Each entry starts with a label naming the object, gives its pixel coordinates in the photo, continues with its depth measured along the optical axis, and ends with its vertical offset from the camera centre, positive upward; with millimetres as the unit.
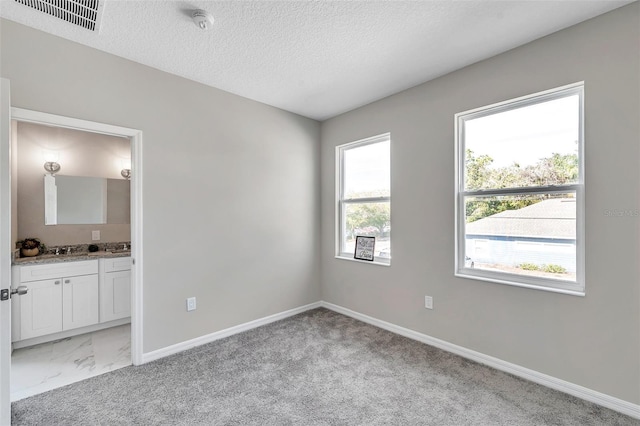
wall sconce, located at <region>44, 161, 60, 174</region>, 3286 +520
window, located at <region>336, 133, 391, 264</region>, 3424 +220
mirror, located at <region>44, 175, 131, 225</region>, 3334 +146
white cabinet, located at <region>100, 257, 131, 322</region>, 3227 -865
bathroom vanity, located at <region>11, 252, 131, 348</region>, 2777 -881
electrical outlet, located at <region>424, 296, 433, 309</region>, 2877 -898
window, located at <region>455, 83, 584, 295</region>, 2137 +164
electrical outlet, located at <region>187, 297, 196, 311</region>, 2859 -906
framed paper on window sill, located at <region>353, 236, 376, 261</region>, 3535 -442
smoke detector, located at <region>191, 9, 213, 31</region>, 1918 +1302
